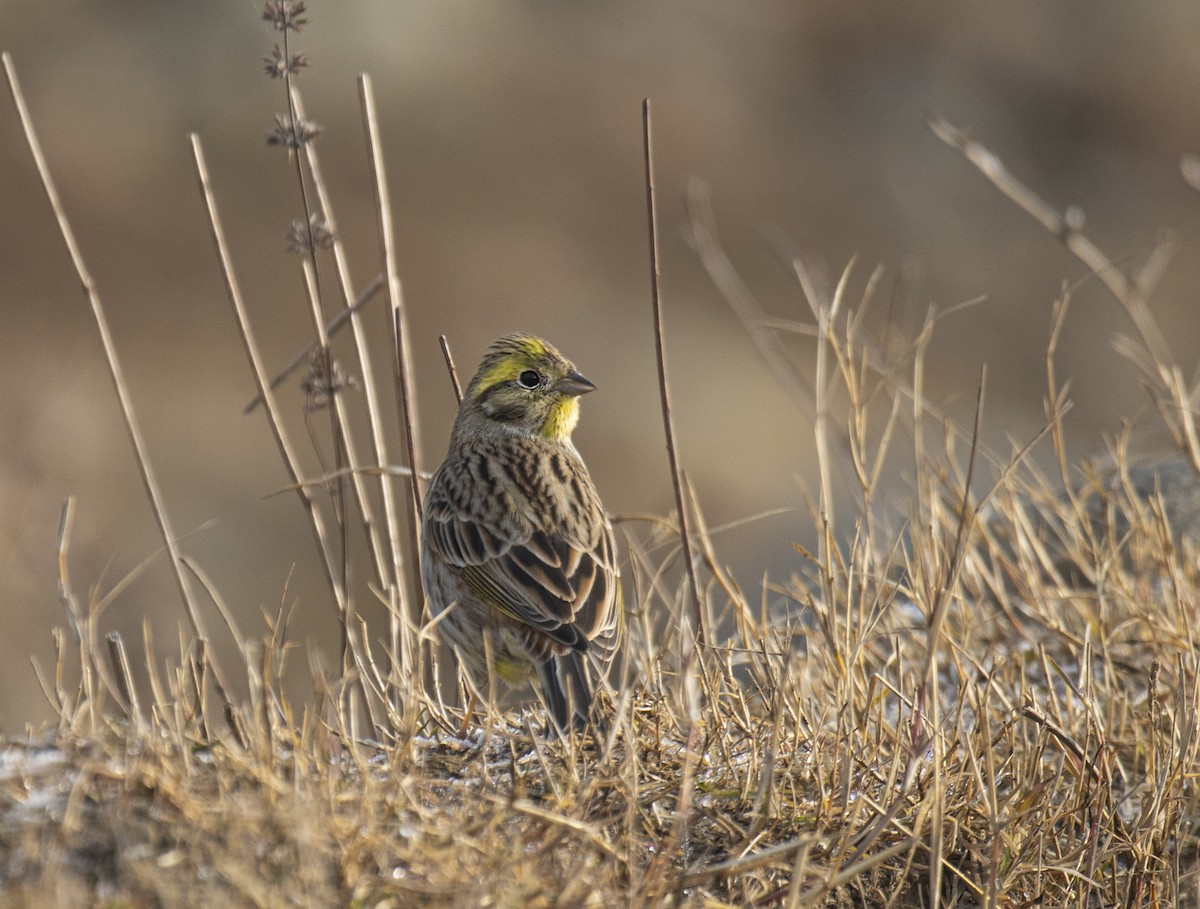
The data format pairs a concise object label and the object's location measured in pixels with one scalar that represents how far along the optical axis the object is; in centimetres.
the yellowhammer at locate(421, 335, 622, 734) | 817
